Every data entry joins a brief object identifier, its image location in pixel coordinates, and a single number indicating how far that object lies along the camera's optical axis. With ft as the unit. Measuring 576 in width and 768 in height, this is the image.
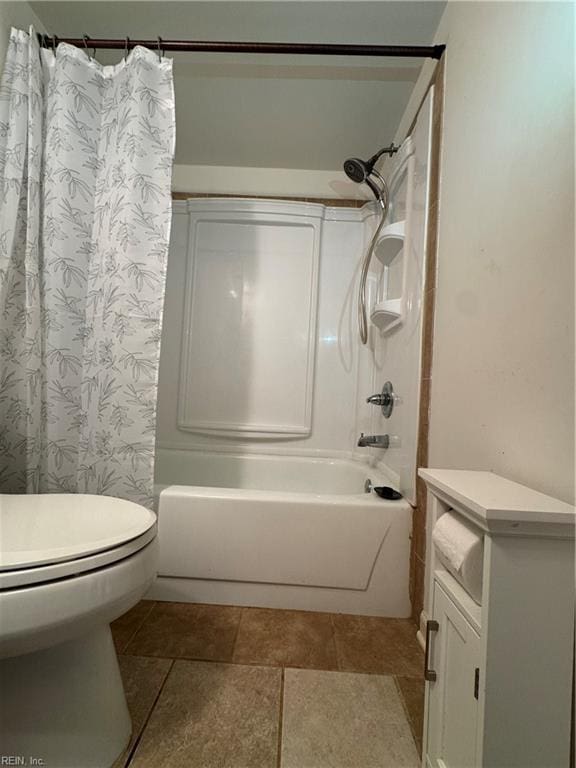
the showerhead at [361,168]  4.51
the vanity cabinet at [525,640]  1.37
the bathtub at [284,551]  3.56
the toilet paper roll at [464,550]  1.54
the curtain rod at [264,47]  3.44
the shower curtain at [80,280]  3.29
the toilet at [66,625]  1.62
